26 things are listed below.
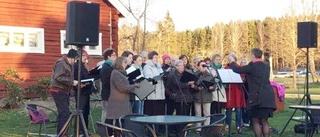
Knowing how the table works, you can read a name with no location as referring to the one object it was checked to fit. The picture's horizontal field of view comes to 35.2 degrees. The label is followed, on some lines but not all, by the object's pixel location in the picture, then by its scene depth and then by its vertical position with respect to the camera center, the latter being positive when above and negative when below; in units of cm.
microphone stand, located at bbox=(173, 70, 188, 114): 962 -63
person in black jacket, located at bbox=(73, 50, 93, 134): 921 -50
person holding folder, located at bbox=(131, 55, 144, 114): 950 -72
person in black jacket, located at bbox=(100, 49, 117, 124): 862 -17
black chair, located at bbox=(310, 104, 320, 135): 881 -99
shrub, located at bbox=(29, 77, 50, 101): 1571 -75
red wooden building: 1597 +87
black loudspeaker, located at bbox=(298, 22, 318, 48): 1040 +62
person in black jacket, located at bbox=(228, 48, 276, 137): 855 -36
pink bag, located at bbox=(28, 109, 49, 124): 888 -95
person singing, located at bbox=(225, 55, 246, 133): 1025 -74
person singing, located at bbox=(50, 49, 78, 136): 834 -33
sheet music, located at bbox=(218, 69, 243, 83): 946 -23
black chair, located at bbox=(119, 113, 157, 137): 681 -84
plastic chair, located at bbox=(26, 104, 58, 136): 886 -94
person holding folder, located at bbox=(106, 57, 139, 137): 804 -46
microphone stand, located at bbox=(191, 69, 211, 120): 950 -39
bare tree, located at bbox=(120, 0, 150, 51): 3255 +321
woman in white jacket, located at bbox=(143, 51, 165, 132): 972 -54
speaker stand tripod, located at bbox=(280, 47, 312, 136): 992 -61
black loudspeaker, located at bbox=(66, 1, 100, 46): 746 +61
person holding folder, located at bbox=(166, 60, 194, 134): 959 -50
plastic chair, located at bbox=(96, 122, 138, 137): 590 -78
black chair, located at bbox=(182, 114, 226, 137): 618 -82
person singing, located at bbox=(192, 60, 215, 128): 960 -56
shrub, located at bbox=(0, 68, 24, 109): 1435 -80
